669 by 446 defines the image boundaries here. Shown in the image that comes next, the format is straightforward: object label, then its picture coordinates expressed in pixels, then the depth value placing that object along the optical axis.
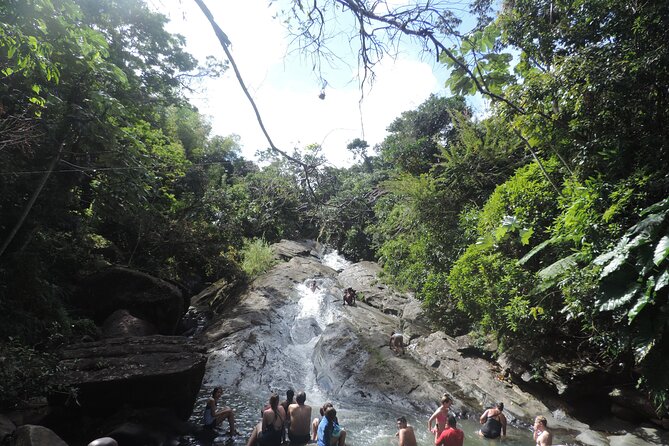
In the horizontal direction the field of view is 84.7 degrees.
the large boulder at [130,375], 6.56
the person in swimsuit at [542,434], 7.00
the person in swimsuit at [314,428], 7.41
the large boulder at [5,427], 4.86
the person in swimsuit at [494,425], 7.97
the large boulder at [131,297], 11.27
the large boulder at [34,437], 4.65
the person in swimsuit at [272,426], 6.75
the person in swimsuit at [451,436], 6.59
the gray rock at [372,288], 17.08
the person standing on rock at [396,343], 11.88
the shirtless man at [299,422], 7.18
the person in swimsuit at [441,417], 7.51
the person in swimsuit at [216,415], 7.31
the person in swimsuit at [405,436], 6.82
